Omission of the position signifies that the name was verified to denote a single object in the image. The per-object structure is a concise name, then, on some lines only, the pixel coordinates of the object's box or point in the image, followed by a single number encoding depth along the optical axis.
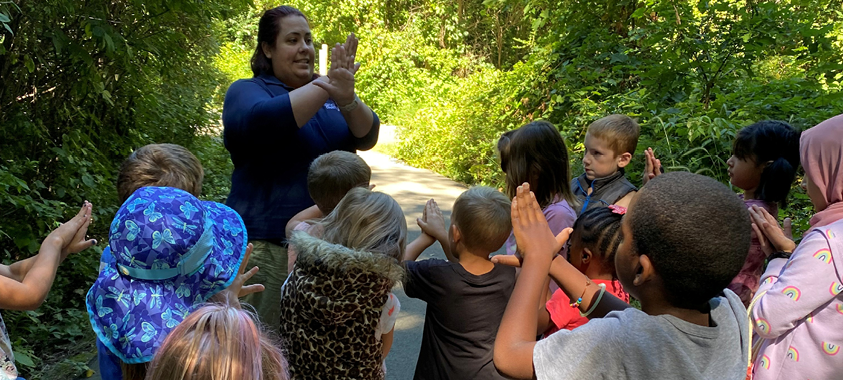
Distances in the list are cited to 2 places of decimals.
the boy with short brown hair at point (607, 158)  3.55
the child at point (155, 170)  2.41
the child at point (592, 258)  2.44
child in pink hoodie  2.11
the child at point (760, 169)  3.01
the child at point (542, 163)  3.23
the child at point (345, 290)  2.31
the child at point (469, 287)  2.49
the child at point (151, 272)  1.94
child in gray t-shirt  1.49
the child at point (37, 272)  1.94
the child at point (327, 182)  2.62
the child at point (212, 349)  1.37
